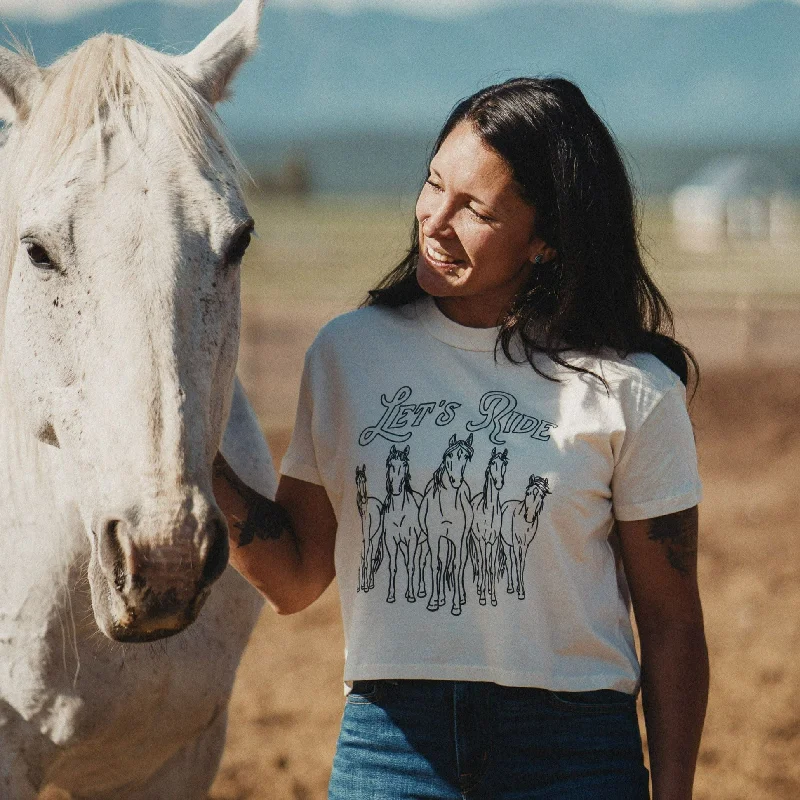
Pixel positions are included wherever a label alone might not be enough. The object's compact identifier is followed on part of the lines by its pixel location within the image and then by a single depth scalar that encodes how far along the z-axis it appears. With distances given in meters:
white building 61.47
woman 2.79
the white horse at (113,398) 2.64
